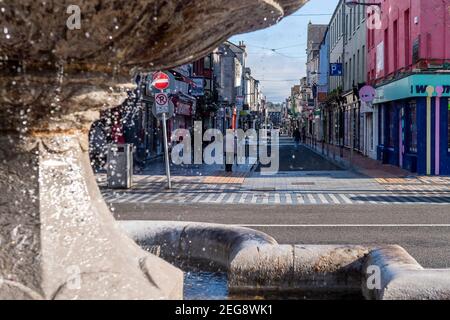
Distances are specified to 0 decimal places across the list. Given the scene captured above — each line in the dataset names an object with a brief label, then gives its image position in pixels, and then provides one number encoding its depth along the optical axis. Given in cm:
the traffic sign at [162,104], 1822
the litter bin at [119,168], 1711
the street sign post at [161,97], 1823
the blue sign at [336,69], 3628
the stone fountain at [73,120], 303
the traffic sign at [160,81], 1848
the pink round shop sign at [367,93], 2466
